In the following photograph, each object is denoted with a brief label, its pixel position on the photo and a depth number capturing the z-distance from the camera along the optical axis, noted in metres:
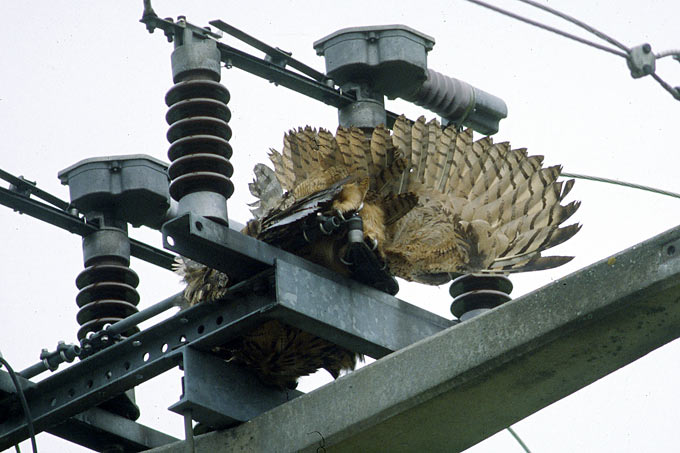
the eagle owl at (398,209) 14.12
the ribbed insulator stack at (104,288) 16.19
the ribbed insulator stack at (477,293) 15.31
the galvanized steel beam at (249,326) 13.02
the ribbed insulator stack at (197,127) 13.30
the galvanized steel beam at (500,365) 11.00
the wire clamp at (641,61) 12.00
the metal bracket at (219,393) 13.12
